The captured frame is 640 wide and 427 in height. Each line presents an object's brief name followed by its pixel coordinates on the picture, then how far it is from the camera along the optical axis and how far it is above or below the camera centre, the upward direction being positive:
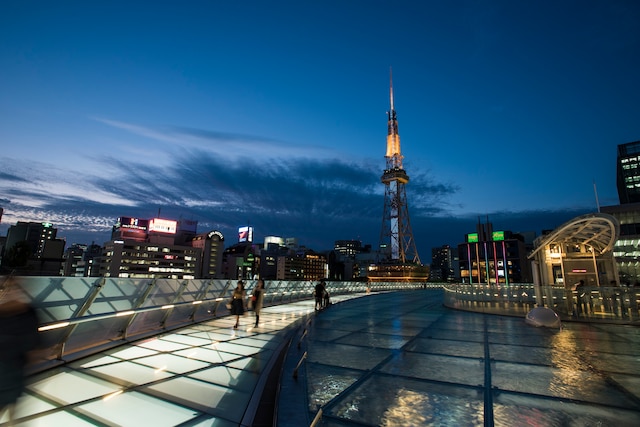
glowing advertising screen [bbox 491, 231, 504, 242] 130.00 +14.75
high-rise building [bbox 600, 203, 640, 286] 56.94 +6.78
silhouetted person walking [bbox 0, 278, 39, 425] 2.70 -0.70
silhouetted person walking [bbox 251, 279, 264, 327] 11.47 -1.06
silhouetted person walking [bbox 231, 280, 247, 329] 10.94 -1.12
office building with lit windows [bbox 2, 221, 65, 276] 103.12 +1.73
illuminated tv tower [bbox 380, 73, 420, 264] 125.94 +24.89
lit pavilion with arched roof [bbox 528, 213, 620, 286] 16.44 +1.44
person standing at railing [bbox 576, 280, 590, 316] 13.88 -1.11
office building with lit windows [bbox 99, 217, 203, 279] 124.19 +5.44
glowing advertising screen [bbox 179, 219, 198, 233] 181.00 +24.35
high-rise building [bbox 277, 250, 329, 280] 173.88 +1.56
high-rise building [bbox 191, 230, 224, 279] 155.00 +7.64
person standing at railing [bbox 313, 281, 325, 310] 16.14 -1.15
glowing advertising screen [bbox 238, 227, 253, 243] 182.75 +19.30
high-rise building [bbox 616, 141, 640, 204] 84.12 +27.36
